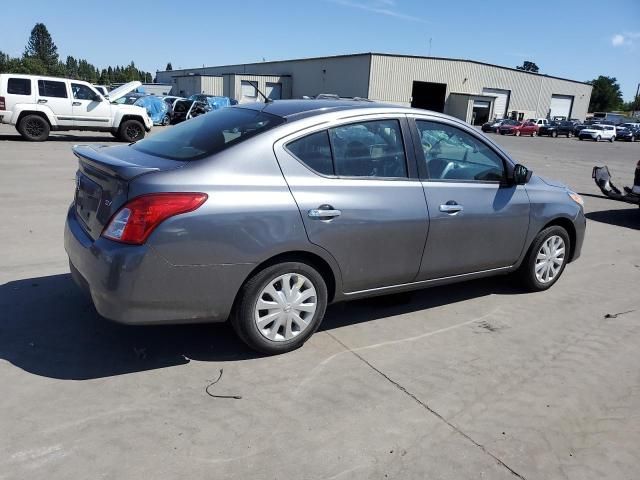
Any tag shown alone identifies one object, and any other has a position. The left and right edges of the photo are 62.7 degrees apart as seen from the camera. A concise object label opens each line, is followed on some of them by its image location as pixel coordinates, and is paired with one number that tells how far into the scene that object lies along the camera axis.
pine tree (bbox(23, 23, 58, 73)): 131.50
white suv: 15.52
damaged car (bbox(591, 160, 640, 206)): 9.30
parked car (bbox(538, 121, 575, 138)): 48.72
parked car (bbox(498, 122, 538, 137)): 46.12
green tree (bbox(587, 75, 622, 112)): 114.56
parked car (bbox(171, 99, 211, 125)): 28.19
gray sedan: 3.01
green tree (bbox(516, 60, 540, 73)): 117.78
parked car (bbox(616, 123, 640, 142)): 51.22
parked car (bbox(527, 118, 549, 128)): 48.34
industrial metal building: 54.62
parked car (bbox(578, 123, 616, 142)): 46.44
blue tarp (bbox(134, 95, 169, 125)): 26.92
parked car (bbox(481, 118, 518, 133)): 46.53
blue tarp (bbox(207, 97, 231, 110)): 29.92
